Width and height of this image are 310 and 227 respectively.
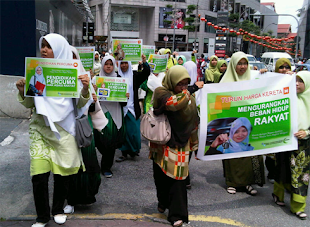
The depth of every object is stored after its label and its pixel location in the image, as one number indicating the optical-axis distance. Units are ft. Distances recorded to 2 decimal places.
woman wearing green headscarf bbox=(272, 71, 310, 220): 13.16
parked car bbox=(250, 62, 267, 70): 73.47
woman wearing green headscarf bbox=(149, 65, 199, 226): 11.50
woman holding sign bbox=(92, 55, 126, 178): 16.94
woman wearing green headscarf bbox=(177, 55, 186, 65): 35.83
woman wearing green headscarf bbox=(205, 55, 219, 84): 31.96
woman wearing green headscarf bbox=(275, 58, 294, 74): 15.51
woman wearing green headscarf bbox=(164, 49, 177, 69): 33.57
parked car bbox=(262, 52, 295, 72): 105.28
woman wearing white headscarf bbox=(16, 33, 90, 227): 10.64
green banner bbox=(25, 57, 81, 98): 10.18
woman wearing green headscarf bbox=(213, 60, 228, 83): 30.12
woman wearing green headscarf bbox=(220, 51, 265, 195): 15.29
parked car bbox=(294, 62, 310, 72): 56.23
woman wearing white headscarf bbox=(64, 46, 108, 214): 12.38
